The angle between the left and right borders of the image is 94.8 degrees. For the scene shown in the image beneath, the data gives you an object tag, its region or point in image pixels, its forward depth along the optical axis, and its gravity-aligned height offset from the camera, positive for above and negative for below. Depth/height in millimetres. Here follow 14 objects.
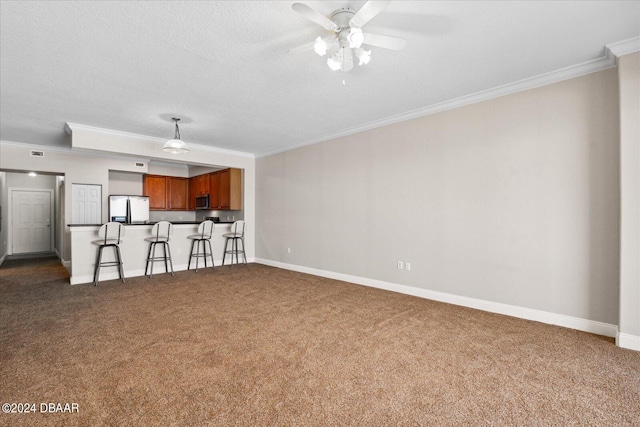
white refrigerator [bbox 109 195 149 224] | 7027 +146
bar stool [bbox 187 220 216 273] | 6078 -487
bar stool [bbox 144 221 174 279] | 5453 -492
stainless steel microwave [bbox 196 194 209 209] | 7605 +339
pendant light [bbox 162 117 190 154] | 4349 +1022
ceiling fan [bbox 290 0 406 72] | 1795 +1253
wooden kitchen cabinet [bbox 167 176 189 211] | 8156 +612
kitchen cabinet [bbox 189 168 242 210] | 6889 +651
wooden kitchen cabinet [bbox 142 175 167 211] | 7742 +651
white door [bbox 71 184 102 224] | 6547 +247
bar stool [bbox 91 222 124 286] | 4875 -466
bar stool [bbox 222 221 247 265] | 6570 -531
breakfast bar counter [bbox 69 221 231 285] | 4992 -666
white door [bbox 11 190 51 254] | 8383 -182
